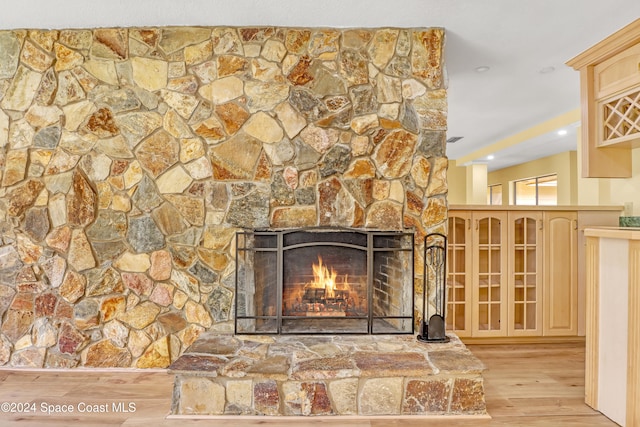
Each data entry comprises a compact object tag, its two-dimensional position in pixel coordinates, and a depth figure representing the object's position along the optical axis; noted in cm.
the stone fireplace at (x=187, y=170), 274
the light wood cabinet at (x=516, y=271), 345
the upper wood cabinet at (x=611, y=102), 252
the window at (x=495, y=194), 905
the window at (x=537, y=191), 714
